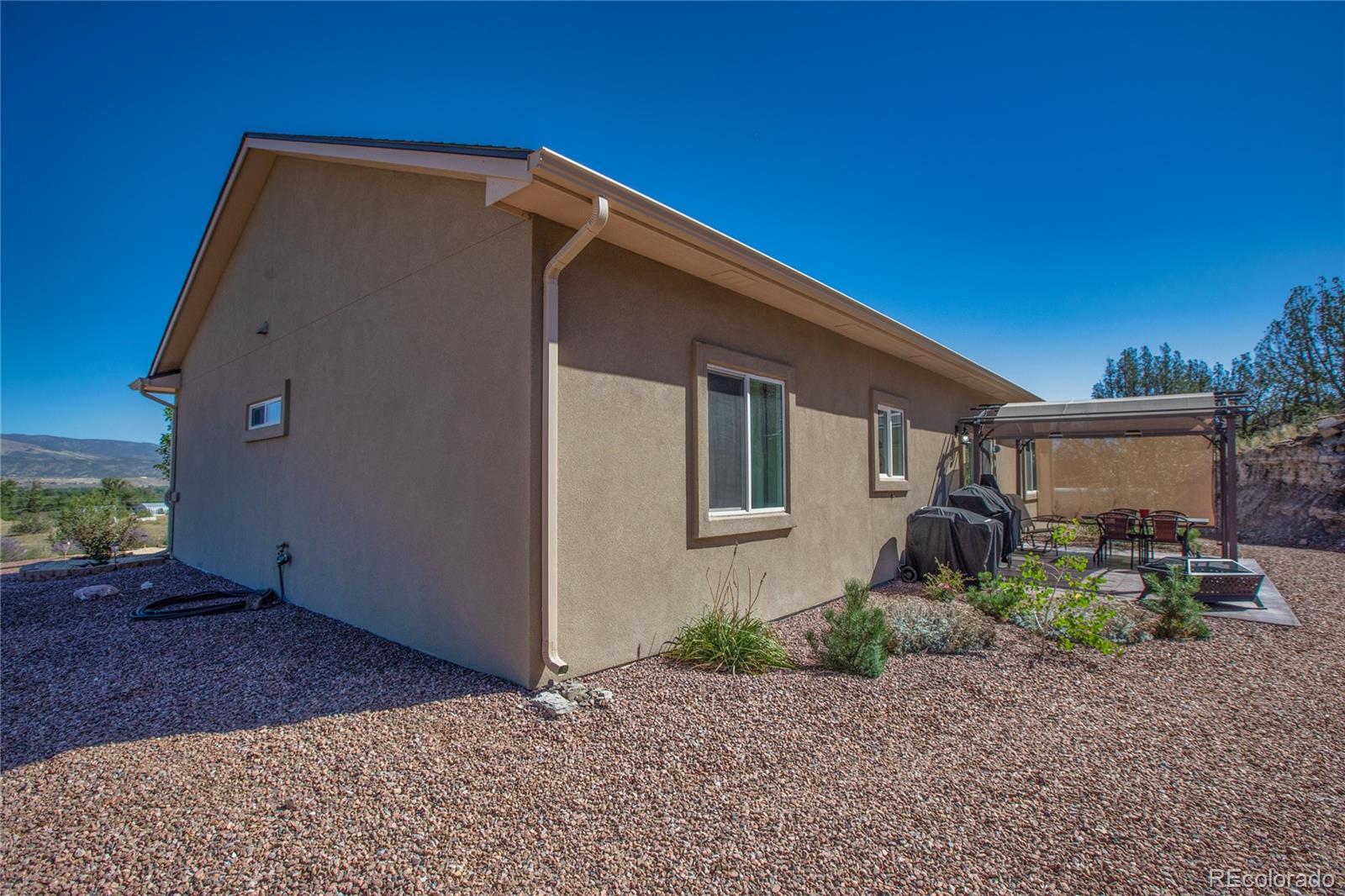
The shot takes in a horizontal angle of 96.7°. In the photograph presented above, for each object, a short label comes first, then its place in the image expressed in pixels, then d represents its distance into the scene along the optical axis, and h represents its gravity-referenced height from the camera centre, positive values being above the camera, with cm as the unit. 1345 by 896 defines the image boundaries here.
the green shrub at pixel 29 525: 1950 -170
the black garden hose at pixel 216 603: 652 -152
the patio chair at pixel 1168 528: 927 -91
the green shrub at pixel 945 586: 725 -144
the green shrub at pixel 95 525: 1083 -95
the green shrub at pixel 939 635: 518 -143
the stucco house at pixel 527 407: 427 +62
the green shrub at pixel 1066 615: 509 -132
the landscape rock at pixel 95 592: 778 -155
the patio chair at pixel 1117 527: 990 -94
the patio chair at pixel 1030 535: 1220 -151
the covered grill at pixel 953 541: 821 -98
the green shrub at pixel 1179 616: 566 -138
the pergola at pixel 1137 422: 880 +87
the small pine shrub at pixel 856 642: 452 -132
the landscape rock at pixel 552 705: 376 -149
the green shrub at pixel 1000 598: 616 -134
